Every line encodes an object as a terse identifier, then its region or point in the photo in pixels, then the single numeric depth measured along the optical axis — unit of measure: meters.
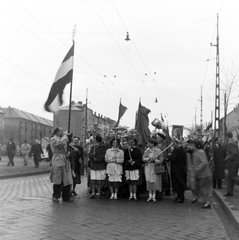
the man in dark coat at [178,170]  11.48
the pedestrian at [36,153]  26.17
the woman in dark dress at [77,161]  12.66
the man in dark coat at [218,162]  14.64
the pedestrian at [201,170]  9.92
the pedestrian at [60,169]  10.98
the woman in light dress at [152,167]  11.57
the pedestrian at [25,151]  27.86
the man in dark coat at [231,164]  12.18
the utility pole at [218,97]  27.38
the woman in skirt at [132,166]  11.79
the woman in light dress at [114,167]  11.84
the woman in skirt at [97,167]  12.02
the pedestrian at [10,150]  27.03
